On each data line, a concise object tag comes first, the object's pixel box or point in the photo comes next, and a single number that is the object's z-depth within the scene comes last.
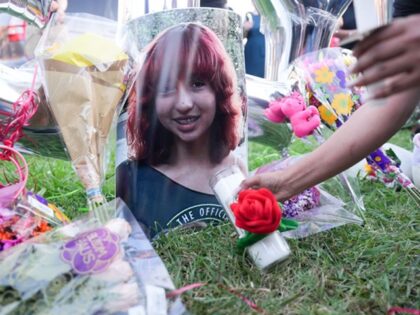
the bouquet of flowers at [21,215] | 0.84
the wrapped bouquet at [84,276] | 0.71
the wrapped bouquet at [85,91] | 0.96
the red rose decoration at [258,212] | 0.83
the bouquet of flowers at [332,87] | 1.16
